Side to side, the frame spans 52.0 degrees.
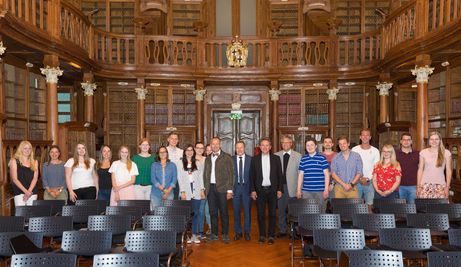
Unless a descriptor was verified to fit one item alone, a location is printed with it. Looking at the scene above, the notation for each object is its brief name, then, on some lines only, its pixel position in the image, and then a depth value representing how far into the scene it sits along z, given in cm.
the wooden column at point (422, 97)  875
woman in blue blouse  661
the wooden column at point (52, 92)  879
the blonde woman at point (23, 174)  616
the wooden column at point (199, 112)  1204
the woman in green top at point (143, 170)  673
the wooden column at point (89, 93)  1086
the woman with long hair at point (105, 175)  670
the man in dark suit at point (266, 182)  676
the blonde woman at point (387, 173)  618
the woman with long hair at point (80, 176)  650
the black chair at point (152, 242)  419
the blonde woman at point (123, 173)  641
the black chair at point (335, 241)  424
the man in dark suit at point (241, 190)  695
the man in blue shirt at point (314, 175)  646
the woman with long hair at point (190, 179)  690
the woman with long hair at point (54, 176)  662
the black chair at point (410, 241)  431
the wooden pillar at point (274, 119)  1211
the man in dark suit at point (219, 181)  677
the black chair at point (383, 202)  583
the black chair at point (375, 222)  493
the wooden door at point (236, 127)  1322
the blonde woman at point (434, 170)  623
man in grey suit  709
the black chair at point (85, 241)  423
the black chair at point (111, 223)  492
